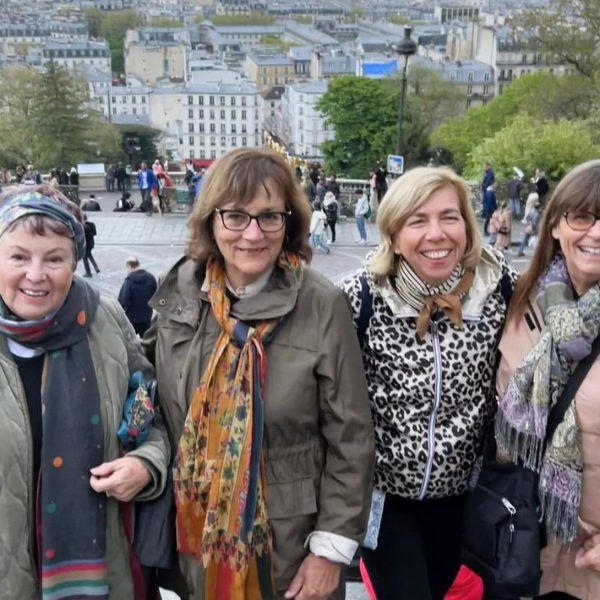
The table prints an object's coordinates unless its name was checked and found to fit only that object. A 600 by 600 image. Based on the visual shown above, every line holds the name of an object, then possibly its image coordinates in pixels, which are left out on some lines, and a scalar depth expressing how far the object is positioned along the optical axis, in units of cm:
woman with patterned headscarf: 223
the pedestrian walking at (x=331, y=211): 1509
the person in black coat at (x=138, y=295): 780
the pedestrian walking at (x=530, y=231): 1302
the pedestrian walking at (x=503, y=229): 1346
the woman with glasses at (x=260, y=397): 235
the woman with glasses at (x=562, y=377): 232
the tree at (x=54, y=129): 4672
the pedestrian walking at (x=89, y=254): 1238
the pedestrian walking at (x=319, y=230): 1406
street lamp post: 1460
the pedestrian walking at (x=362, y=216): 1514
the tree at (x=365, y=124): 4781
